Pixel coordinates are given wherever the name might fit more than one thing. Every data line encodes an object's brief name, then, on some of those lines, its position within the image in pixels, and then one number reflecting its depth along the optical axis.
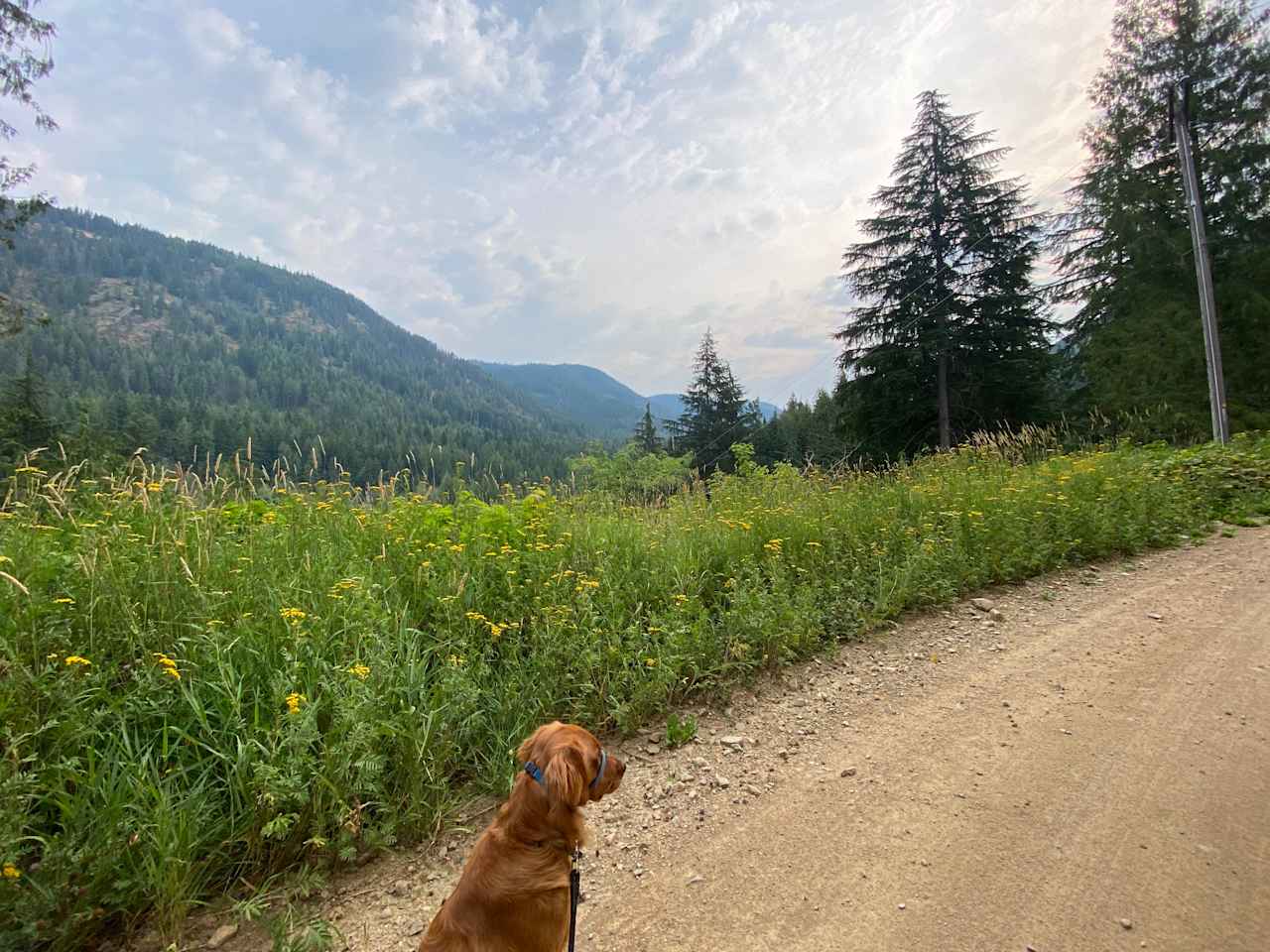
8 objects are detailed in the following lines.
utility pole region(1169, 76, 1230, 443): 10.94
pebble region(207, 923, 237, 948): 1.92
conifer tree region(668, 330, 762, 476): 40.53
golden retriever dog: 1.63
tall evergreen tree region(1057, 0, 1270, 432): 14.87
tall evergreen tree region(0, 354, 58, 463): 16.67
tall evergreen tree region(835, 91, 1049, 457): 18.91
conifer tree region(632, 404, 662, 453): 45.48
